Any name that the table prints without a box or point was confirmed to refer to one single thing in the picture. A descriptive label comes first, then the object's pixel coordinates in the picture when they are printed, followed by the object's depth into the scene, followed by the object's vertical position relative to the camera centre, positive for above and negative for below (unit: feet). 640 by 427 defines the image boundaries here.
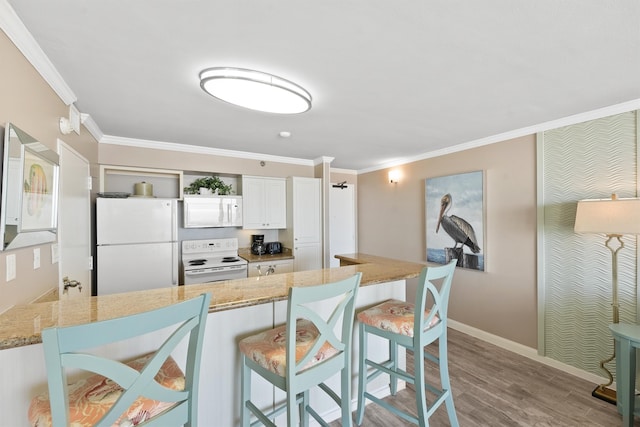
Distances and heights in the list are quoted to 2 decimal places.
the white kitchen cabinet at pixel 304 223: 13.65 -0.46
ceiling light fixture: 5.67 +2.74
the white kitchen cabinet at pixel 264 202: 13.12 +0.58
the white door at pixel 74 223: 6.75 -0.20
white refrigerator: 9.48 -1.03
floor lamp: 6.24 -0.29
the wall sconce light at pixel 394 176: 14.42 +1.93
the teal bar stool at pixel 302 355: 3.90 -2.22
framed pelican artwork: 10.59 -0.27
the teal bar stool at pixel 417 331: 5.16 -2.38
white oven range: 11.14 -2.05
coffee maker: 13.57 -1.55
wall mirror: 4.22 +0.44
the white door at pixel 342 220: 16.76 -0.40
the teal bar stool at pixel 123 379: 2.43 -1.73
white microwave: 11.82 +0.15
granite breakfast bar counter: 3.54 -1.79
